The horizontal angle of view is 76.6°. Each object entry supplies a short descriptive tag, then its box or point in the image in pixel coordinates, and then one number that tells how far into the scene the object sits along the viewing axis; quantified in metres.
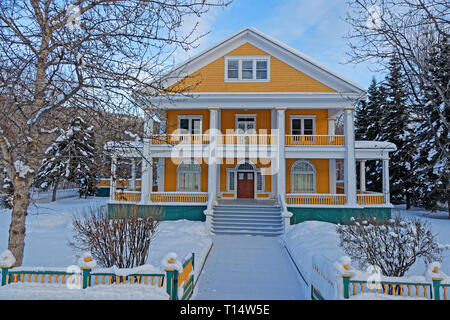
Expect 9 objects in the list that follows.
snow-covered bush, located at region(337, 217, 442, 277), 6.10
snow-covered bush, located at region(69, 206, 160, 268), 6.34
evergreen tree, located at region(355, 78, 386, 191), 25.64
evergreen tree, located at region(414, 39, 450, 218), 17.30
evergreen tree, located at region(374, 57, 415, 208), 22.72
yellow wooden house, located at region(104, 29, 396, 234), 15.00
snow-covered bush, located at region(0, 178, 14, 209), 19.51
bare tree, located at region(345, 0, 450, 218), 5.99
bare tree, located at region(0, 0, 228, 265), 5.04
